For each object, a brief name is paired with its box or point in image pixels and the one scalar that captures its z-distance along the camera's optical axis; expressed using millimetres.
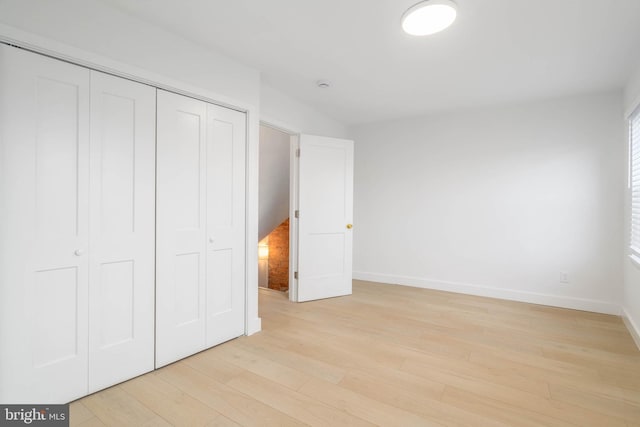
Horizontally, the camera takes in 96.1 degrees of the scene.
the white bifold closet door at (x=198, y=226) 2115
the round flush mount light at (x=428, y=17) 1812
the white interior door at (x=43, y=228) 1489
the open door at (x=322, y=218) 3629
